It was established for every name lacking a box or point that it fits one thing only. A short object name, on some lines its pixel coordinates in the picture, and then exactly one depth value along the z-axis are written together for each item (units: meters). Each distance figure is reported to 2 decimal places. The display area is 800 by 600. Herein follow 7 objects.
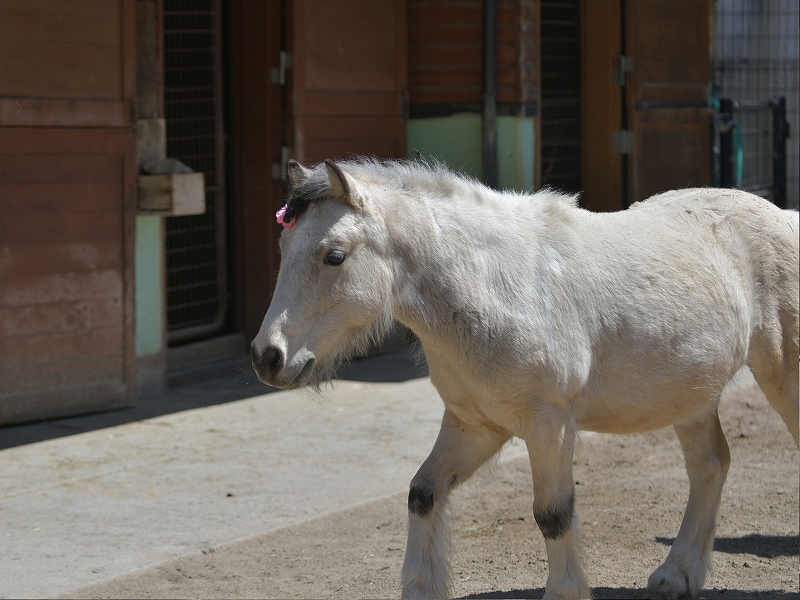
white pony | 6.16
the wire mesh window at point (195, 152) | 15.48
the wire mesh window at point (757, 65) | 24.00
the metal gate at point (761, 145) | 20.39
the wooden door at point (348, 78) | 15.08
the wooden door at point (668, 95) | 18.20
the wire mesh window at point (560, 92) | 19.30
